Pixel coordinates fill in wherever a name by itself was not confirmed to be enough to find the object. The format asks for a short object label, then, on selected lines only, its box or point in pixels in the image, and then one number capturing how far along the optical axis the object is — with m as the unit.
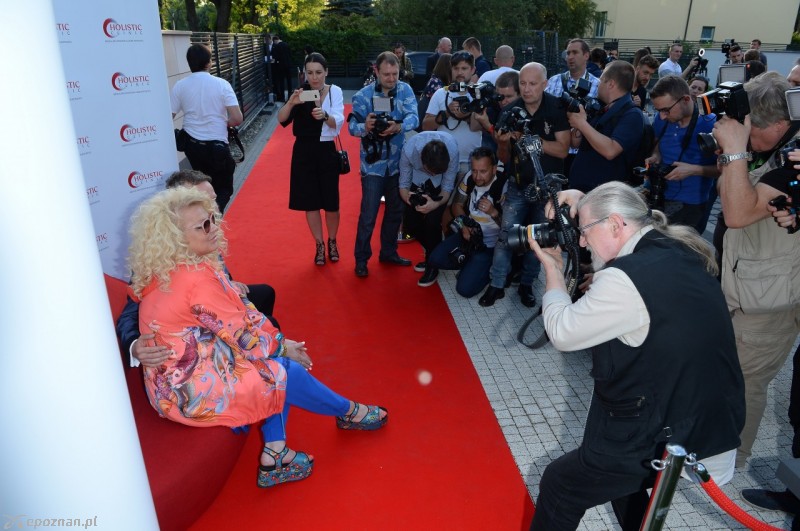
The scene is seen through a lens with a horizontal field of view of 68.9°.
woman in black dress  4.96
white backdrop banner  3.92
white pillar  0.99
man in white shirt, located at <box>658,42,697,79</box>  9.91
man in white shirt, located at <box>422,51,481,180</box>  5.41
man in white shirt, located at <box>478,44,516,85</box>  7.40
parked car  15.65
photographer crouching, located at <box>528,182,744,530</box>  1.79
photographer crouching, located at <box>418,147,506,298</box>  4.77
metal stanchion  1.59
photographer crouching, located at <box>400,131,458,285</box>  4.87
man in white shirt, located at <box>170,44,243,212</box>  5.36
